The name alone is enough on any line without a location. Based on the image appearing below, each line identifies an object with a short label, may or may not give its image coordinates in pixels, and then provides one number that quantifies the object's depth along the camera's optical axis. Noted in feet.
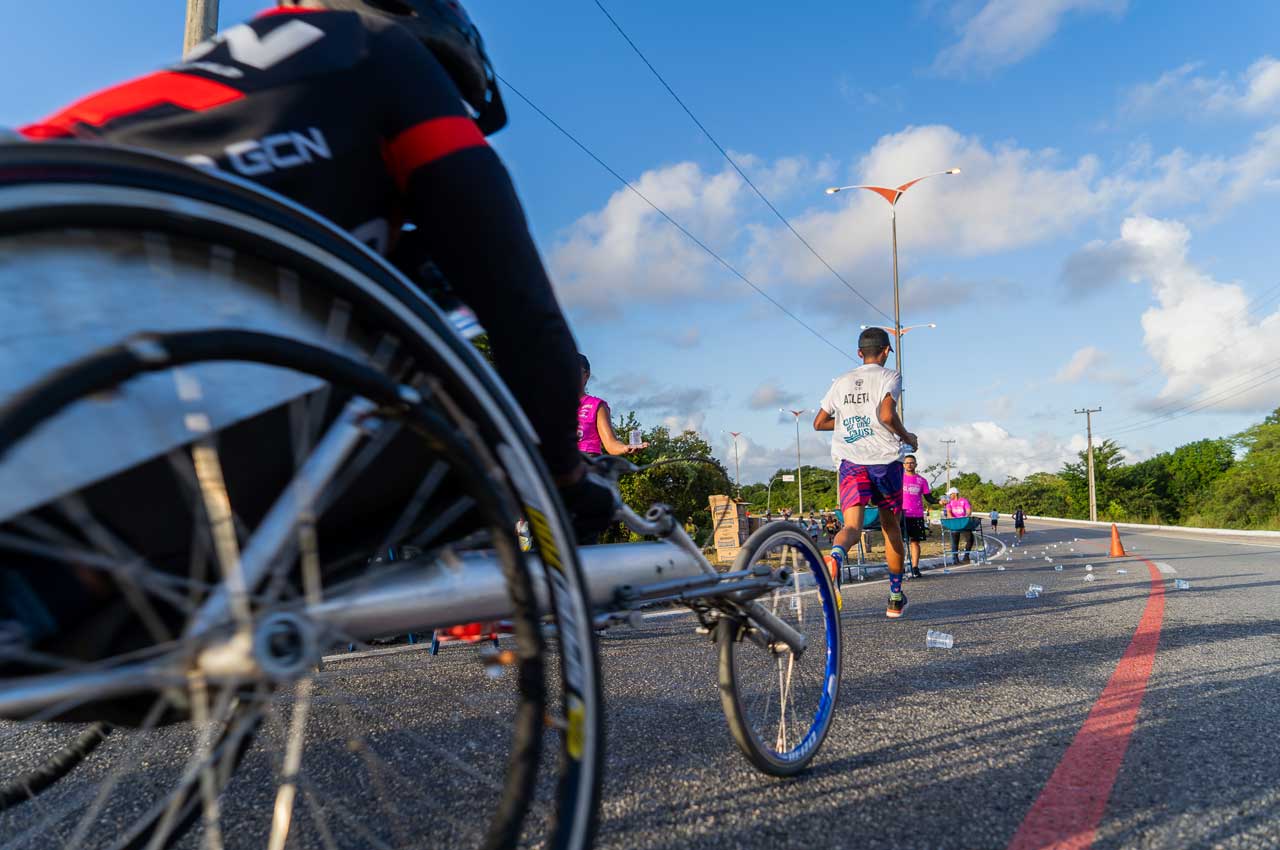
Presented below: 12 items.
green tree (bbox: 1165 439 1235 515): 274.36
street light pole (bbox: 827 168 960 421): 81.29
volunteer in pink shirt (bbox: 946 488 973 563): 48.34
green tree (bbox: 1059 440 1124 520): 305.12
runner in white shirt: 18.84
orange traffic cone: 47.75
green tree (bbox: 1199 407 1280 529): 166.09
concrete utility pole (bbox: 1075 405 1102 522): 242.17
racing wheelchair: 2.78
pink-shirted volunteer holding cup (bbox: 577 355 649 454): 16.34
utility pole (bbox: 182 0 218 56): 18.74
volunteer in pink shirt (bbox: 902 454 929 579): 41.70
